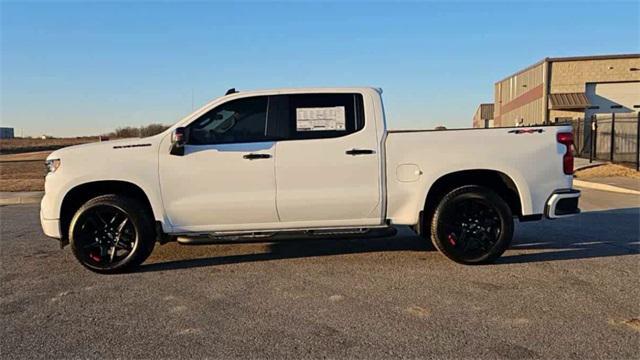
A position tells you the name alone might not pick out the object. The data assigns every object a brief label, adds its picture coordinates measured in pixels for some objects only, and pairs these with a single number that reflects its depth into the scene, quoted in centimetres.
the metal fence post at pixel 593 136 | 1935
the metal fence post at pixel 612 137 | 1845
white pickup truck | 530
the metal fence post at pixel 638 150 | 1661
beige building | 3628
